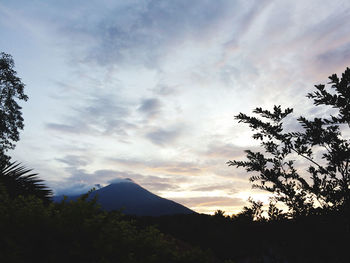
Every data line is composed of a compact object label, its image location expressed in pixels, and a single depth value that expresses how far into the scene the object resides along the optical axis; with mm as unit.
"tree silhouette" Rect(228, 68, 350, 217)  5184
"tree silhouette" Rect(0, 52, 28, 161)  23000
